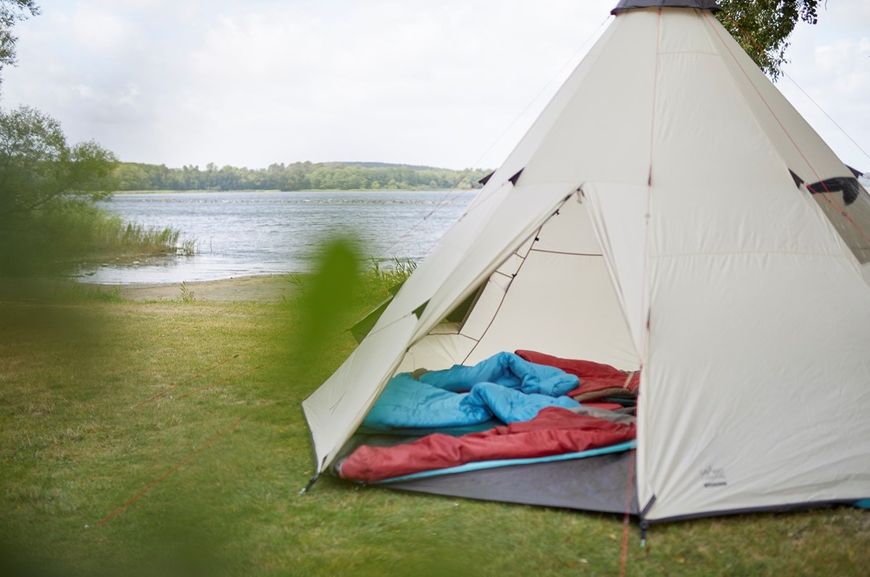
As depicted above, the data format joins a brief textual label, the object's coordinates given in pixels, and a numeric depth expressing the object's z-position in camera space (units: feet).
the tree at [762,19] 24.40
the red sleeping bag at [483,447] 11.35
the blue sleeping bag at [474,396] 13.21
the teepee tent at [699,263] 10.48
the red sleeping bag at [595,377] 13.97
